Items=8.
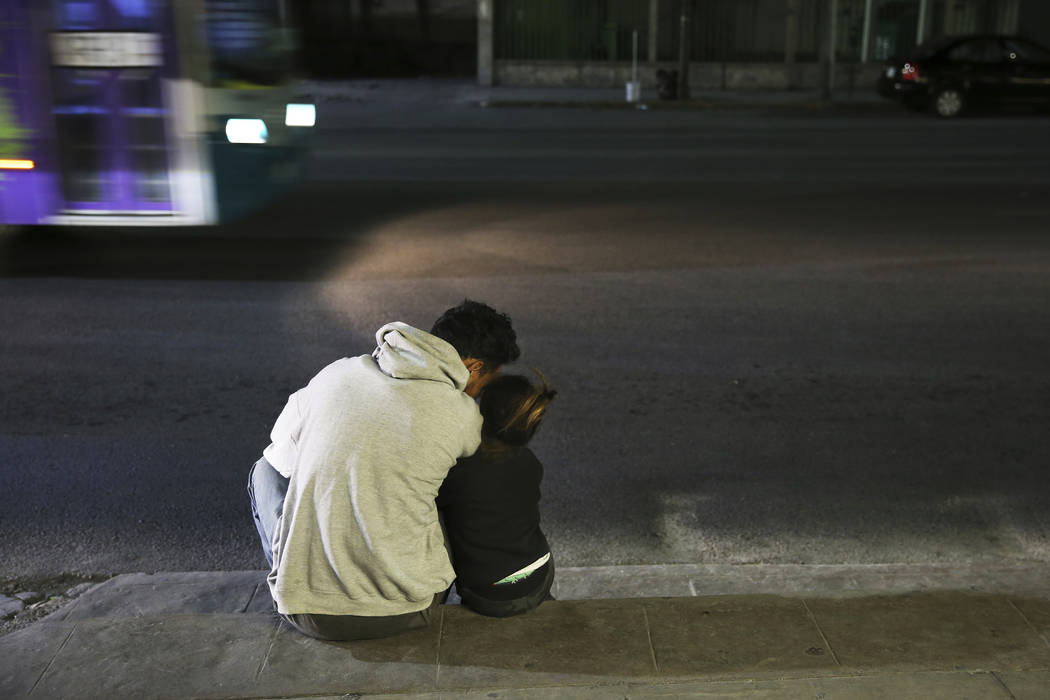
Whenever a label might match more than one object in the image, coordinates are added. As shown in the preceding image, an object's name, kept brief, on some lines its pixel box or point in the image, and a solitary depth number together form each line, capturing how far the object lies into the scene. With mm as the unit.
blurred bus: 9227
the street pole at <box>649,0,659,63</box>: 30969
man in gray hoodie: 3117
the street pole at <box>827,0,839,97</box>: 26156
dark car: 23234
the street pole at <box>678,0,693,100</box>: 26281
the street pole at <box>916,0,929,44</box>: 30844
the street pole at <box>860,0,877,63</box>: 30938
